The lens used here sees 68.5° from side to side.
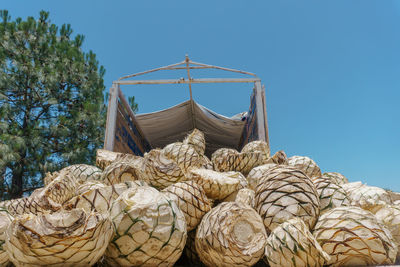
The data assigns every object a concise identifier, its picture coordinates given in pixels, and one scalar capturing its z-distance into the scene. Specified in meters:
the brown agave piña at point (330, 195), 1.08
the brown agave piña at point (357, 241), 0.83
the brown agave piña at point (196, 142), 1.90
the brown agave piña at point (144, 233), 0.81
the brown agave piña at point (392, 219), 1.06
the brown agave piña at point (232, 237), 0.86
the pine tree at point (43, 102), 7.13
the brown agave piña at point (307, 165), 1.55
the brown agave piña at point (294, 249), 0.79
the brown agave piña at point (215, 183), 1.18
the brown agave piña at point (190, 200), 1.00
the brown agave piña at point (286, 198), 0.95
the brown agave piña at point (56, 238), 0.66
